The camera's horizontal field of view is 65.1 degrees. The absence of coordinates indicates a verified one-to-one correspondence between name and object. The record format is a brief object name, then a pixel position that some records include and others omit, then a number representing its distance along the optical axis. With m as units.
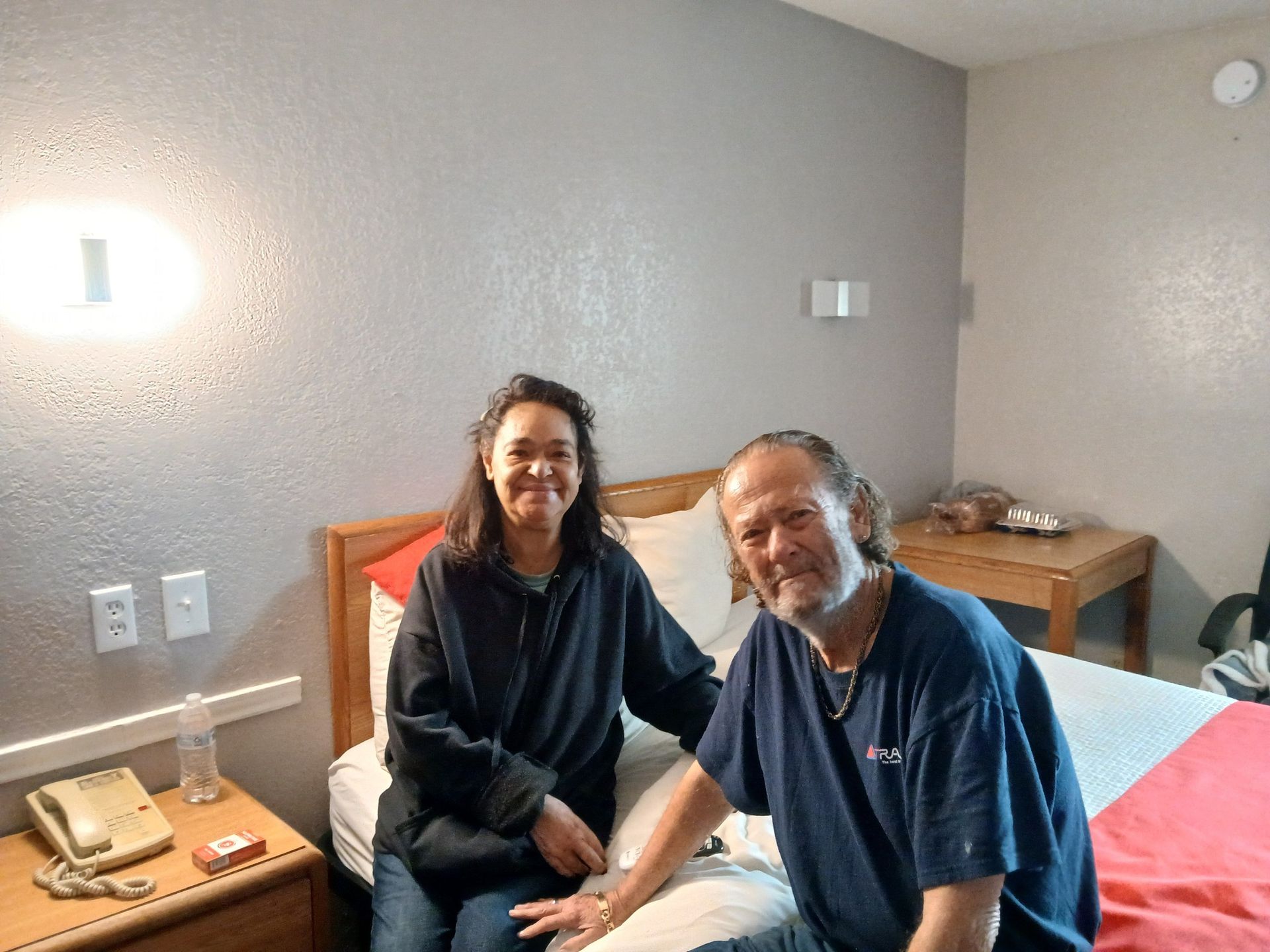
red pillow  1.95
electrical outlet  1.70
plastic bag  3.40
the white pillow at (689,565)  2.29
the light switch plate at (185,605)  1.78
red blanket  1.35
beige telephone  1.51
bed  1.39
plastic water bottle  1.75
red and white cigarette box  1.51
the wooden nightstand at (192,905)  1.39
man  1.07
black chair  2.78
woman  1.56
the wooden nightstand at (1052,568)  2.89
